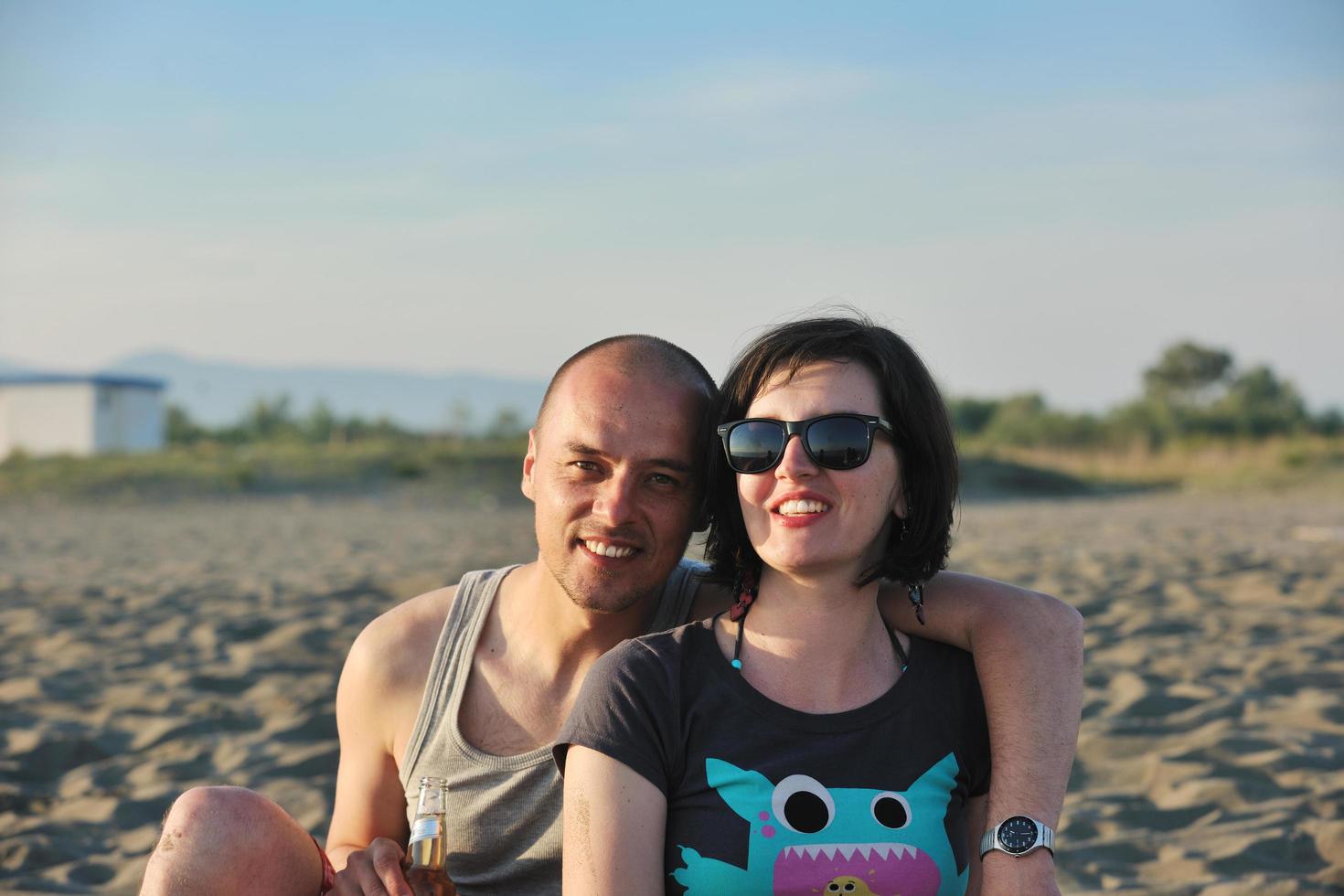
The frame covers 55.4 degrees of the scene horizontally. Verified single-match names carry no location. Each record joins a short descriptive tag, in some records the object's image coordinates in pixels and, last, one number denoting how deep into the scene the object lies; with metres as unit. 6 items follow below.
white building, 33.53
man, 2.36
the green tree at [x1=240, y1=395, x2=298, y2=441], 36.31
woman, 2.07
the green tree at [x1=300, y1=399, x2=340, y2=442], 34.09
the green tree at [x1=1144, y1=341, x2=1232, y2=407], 55.78
